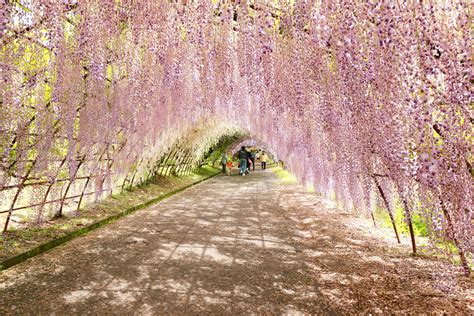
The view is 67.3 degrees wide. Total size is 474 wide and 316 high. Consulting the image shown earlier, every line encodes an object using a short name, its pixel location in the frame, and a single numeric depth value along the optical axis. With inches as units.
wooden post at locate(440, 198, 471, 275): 141.0
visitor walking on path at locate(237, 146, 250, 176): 1047.0
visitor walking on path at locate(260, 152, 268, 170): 1404.7
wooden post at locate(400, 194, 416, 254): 177.9
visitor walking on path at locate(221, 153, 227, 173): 1208.9
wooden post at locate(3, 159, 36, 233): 229.7
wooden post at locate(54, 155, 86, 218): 299.4
